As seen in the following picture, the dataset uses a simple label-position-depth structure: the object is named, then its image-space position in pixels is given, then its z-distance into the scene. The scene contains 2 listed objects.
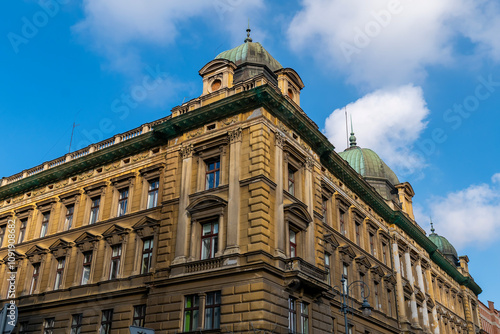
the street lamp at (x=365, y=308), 23.70
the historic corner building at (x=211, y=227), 26.00
